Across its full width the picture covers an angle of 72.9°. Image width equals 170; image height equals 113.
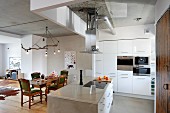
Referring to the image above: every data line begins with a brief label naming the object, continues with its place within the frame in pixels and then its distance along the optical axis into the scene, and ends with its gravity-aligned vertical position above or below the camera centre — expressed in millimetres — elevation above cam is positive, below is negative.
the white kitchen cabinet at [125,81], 4625 -977
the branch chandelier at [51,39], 6445 +989
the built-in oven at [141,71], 4418 -536
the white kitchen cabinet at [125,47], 4672 +403
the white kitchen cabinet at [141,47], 4375 +408
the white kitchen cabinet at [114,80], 4891 -971
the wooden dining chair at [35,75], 5005 -807
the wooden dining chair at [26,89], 3580 -998
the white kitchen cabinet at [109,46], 4941 +470
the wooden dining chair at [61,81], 4352 -909
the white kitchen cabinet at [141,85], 4348 -1053
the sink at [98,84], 2868 -718
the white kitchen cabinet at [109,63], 4920 -251
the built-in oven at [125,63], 4684 -235
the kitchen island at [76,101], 1925 -784
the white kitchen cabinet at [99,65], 5160 -351
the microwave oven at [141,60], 4430 -127
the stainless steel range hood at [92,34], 3193 +651
